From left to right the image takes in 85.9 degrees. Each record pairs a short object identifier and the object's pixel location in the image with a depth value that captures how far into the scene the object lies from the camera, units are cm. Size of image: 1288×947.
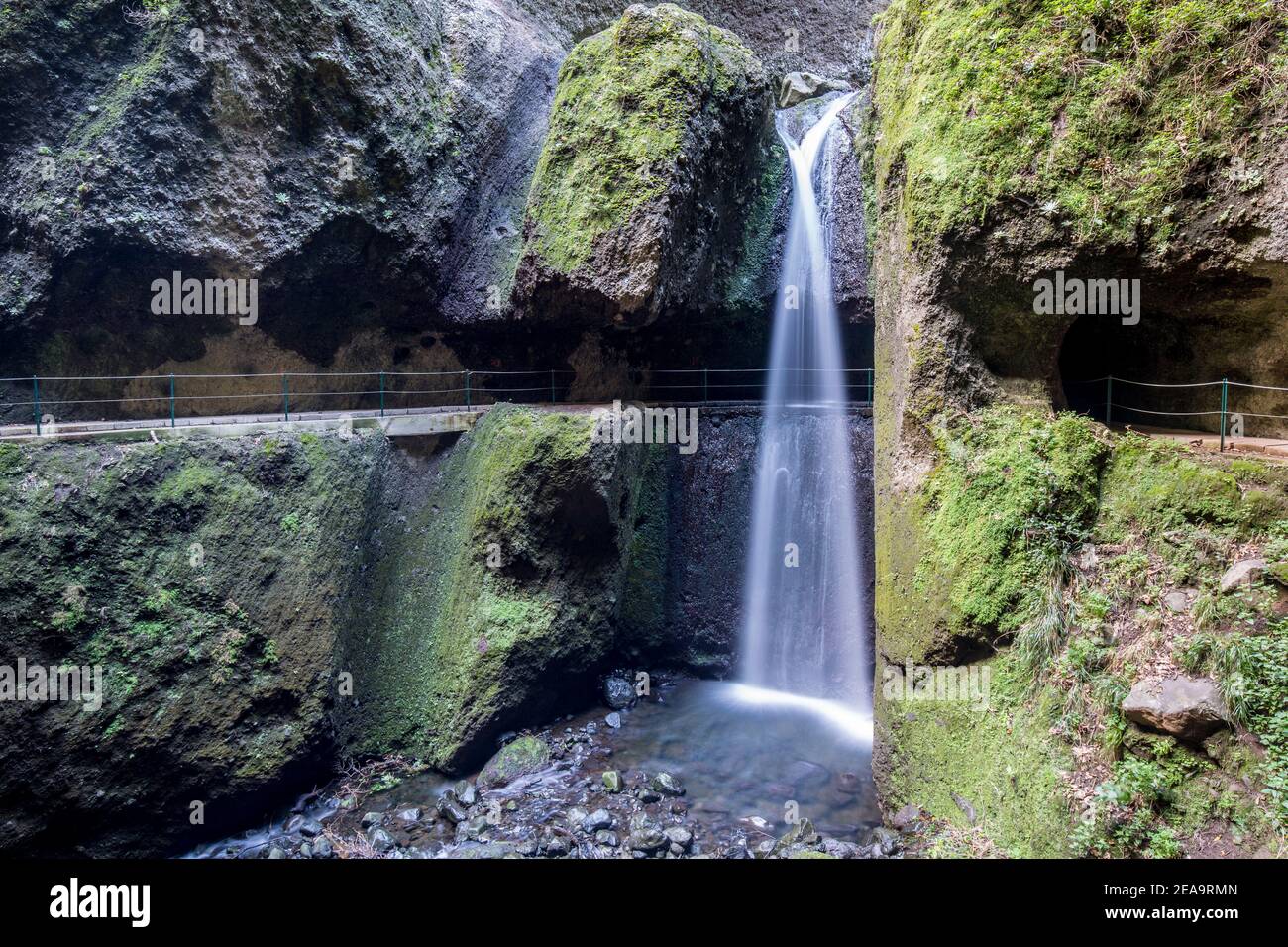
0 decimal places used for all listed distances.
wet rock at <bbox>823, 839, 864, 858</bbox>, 717
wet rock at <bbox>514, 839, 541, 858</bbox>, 754
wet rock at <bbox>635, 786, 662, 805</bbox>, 858
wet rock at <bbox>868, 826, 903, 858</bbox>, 718
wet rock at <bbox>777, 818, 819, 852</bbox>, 755
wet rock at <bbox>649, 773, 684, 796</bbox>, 872
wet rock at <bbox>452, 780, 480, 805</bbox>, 887
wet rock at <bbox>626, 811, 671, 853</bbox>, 765
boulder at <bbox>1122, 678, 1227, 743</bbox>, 530
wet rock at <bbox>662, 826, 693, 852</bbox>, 769
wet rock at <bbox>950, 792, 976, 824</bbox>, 679
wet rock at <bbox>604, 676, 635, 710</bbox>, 1095
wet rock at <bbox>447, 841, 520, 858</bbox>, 748
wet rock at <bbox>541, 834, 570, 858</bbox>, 755
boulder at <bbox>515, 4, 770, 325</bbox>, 1024
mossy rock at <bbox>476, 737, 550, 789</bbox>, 916
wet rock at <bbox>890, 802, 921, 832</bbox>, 748
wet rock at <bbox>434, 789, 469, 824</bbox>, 846
